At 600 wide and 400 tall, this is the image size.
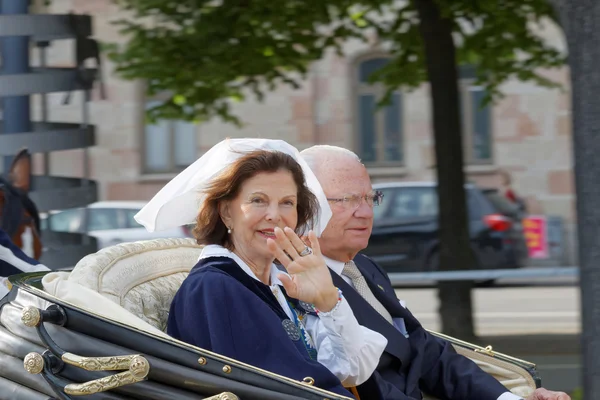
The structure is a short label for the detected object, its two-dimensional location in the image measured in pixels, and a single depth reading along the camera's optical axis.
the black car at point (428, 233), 28.62
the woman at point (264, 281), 5.57
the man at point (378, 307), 6.73
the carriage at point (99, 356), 5.30
